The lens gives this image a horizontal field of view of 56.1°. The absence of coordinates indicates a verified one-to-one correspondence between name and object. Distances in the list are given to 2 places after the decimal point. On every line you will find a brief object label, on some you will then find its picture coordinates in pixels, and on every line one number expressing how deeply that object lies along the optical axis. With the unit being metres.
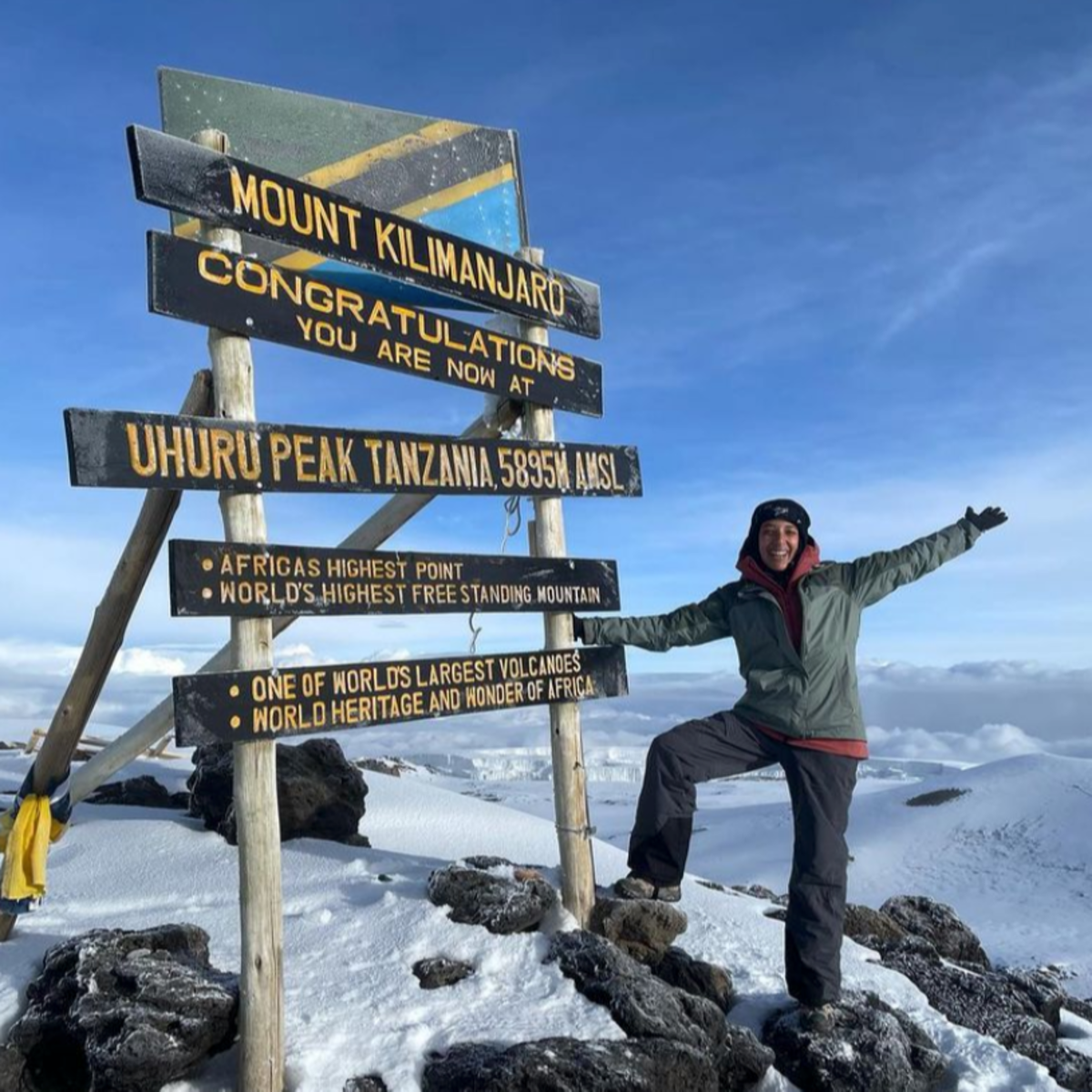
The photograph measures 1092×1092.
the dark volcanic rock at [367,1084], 4.40
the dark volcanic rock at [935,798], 17.50
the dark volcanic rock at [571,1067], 4.36
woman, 5.80
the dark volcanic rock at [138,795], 9.44
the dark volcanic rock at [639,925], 5.96
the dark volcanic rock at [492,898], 5.66
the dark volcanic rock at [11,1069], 4.63
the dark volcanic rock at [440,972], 5.12
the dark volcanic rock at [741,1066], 5.13
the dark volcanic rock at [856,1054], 5.14
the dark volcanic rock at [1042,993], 6.71
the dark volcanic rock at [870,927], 7.32
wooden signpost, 4.54
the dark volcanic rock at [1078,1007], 7.37
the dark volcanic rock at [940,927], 7.93
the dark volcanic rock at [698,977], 5.77
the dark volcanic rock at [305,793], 7.86
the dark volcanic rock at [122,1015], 4.37
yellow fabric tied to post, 5.79
